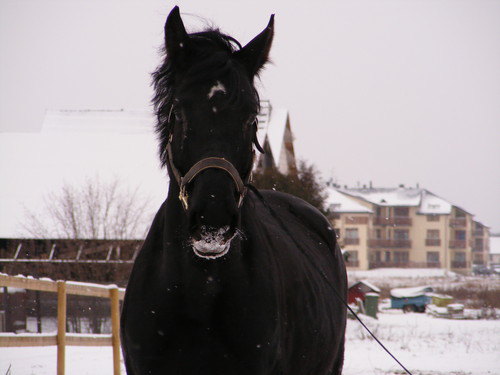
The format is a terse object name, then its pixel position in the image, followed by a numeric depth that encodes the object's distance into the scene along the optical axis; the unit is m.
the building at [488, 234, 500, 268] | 143.75
